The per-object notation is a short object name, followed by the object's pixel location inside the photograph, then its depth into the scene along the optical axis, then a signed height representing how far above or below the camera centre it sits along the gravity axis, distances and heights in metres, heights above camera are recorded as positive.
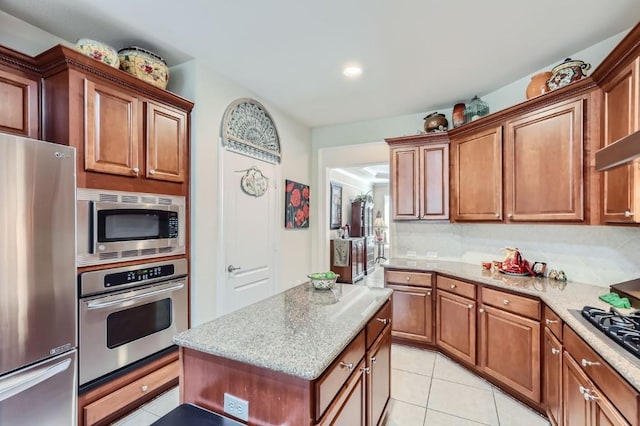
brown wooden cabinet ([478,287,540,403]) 2.11 -1.03
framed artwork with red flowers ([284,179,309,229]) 3.86 +0.08
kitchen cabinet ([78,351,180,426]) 1.81 -1.24
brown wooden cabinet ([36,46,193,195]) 1.81 +0.61
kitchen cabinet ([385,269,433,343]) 3.10 -1.03
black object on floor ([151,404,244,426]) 1.07 -0.78
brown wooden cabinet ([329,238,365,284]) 6.11 -1.19
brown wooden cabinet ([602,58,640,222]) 1.58 +0.46
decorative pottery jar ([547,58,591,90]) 2.16 +1.04
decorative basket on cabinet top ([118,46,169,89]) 2.18 +1.12
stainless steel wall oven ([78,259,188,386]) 1.83 -0.72
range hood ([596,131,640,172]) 1.04 +0.22
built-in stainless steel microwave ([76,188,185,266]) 1.84 -0.10
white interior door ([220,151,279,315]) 2.89 -0.27
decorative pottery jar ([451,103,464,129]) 3.21 +1.06
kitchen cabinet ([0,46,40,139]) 1.73 +0.72
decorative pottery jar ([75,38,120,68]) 1.91 +1.07
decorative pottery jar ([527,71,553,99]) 2.36 +1.04
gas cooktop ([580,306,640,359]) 1.21 -0.55
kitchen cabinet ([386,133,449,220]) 3.29 +0.40
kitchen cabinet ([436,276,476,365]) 2.66 -1.05
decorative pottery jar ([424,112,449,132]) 3.37 +1.02
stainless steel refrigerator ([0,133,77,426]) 1.47 -0.39
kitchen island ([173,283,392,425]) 1.06 -0.62
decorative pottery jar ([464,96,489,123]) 3.05 +1.07
